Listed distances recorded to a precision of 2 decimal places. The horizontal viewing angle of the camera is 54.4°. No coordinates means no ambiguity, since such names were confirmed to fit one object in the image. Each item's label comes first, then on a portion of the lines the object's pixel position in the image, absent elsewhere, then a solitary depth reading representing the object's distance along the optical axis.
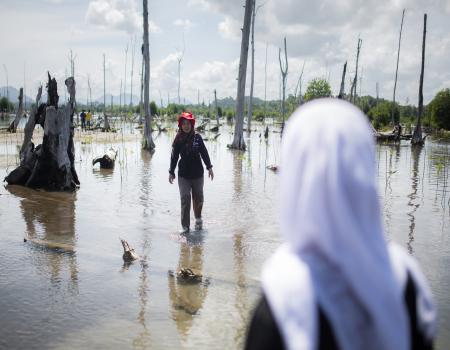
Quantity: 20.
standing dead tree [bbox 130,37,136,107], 52.42
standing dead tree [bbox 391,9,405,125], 34.71
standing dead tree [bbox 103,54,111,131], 35.56
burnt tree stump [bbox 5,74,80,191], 11.57
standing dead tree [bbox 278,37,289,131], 41.28
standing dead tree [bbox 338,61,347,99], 33.68
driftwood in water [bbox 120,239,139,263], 6.08
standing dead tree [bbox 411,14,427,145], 30.47
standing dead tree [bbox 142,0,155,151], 22.89
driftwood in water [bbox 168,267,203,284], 5.43
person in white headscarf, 1.17
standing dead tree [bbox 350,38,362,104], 36.01
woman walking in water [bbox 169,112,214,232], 7.50
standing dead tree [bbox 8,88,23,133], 29.42
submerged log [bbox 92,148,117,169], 15.72
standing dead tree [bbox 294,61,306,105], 43.65
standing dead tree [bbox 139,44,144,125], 35.59
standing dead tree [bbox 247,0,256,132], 33.38
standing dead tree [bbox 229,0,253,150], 21.67
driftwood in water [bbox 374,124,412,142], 33.06
